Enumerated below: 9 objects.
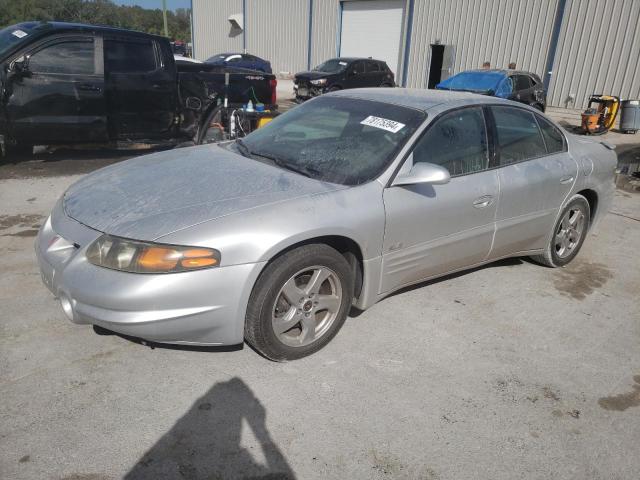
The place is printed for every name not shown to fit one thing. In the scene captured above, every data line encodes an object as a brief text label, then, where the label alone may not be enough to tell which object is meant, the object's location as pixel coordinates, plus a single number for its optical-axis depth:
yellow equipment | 13.09
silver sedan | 2.50
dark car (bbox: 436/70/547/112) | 13.34
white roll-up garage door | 22.80
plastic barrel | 13.21
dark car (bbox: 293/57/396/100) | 17.44
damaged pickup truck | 6.25
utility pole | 37.74
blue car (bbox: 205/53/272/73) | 21.34
